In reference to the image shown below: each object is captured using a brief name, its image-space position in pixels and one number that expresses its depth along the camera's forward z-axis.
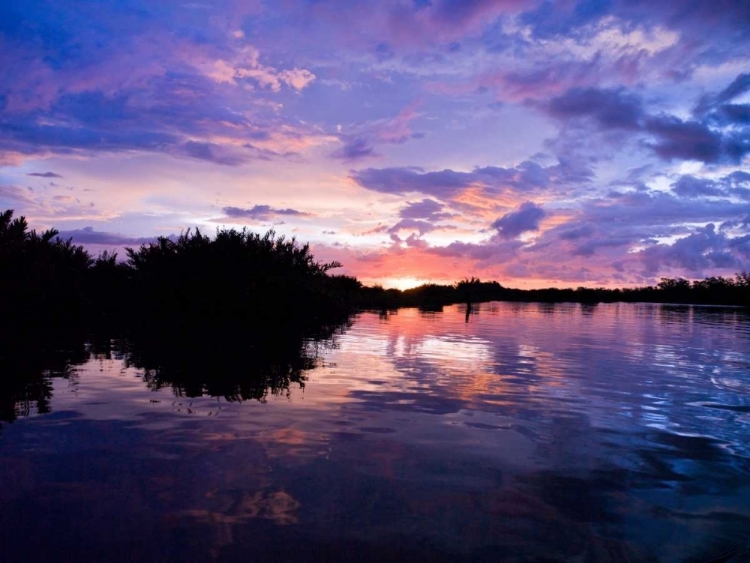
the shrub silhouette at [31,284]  20.16
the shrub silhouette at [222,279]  25.17
